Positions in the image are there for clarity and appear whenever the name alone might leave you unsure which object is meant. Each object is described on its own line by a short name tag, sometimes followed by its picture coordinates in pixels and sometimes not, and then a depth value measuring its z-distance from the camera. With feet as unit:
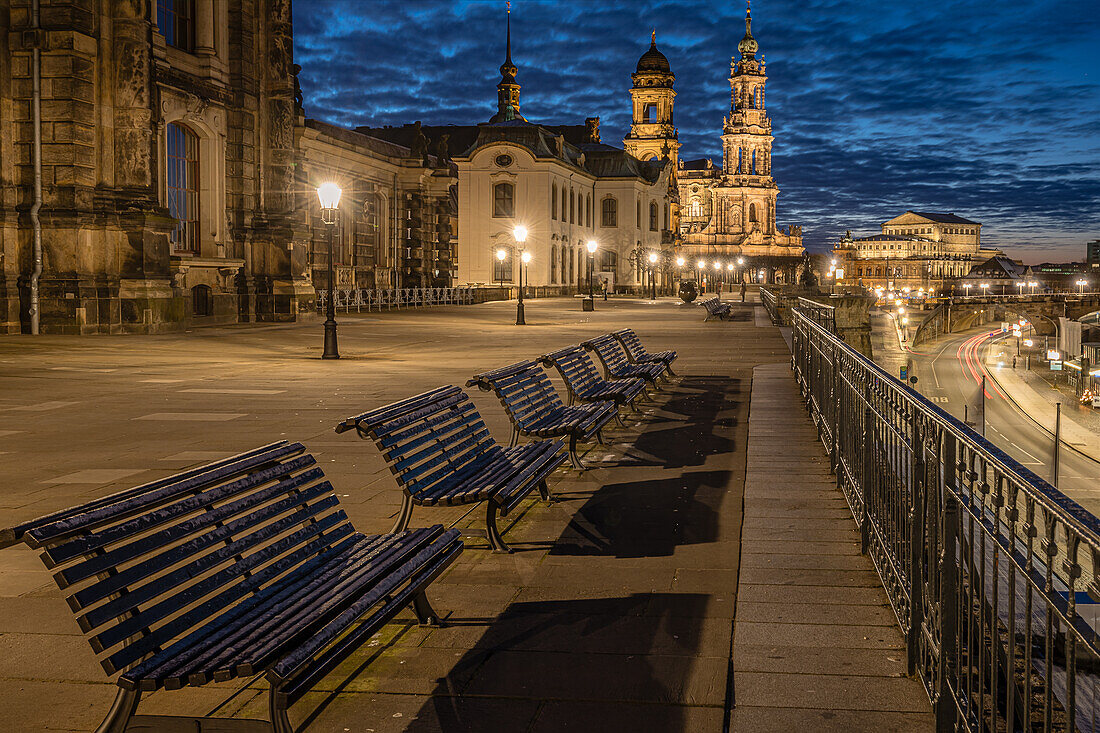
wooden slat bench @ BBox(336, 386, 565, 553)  18.66
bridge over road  385.29
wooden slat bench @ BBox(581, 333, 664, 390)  41.01
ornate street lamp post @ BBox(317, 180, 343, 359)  64.28
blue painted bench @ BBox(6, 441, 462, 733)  10.19
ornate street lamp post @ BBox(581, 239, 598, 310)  147.27
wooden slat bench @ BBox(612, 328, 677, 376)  47.67
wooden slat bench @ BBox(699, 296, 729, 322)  119.96
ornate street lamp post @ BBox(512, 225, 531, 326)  128.14
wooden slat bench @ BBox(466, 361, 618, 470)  26.21
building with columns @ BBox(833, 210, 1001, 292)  612.20
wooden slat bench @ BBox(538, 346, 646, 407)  32.91
